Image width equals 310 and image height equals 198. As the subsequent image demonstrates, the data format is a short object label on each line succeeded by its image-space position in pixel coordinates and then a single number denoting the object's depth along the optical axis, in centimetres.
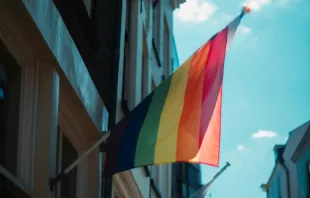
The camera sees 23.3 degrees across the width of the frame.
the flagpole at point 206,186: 831
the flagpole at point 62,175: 651
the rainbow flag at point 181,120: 648
